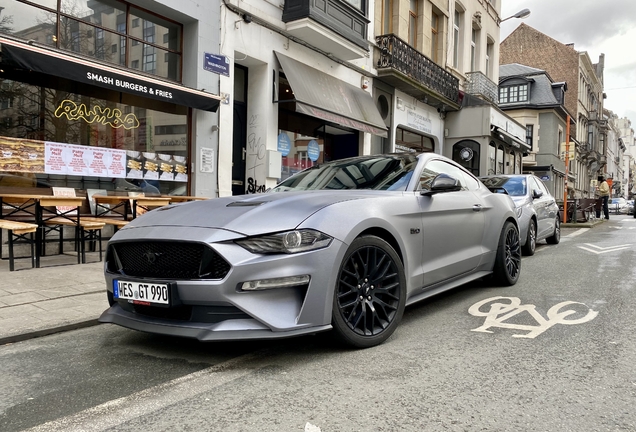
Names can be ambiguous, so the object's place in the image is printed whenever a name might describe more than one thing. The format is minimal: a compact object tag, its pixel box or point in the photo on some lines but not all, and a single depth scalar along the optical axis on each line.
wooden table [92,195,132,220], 7.89
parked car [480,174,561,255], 8.85
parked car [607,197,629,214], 36.50
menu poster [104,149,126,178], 8.74
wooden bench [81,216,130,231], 7.30
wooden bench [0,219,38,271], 5.97
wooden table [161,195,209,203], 9.00
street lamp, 22.84
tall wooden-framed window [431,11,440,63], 20.08
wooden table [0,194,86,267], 6.48
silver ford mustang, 2.98
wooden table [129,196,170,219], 7.92
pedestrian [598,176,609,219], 22.02
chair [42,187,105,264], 7.03
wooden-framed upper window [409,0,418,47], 18.31
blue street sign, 9.93
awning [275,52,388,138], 11.68
